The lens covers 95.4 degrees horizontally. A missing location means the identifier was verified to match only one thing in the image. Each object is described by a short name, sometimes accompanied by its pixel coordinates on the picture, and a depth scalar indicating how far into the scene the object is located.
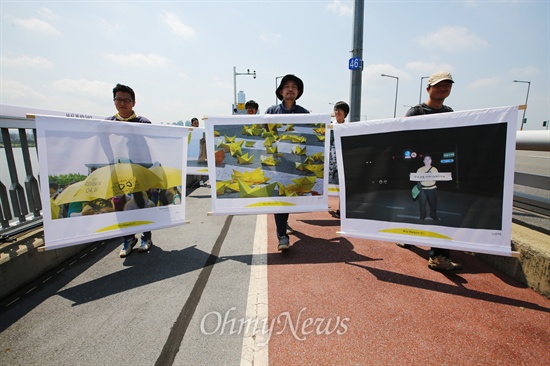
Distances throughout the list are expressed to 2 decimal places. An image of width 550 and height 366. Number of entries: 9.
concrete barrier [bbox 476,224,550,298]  2.55
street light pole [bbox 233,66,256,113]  37.62
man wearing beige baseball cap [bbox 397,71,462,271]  2.96
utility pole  6.94
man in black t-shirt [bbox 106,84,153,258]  3.58
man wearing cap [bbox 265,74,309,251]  3.85
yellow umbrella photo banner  2.96
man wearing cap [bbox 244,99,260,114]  7.26
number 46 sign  7.23
